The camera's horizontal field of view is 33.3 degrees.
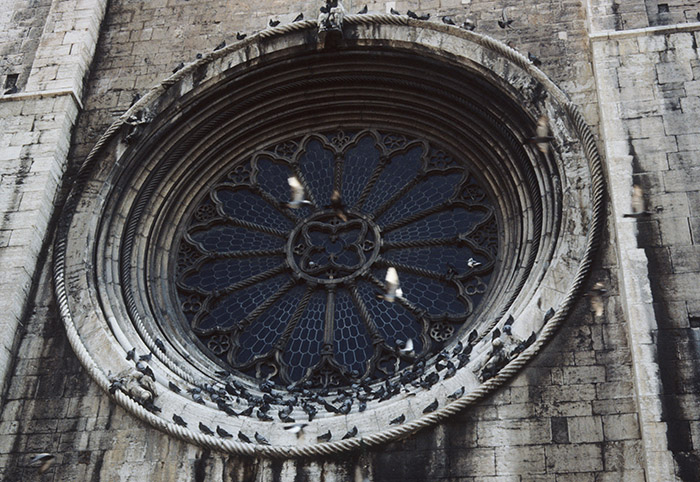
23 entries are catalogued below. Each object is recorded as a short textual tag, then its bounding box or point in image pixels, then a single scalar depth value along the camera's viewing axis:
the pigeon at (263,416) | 11.85
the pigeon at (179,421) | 11.74
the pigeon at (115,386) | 12.14
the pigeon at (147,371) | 12.24
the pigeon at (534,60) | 13.70
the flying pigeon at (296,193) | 14.67
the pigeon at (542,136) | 12.97
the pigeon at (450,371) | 11.66
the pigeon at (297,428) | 11.55
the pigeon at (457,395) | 11.33
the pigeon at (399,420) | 11.34
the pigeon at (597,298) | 11.66
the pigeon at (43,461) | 11.80
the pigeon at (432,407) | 11.33
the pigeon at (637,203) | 11.77
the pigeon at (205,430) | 11.63
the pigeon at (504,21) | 14.23
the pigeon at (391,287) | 13.70
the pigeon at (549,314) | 11.66
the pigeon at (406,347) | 12.93
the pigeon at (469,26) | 14.28
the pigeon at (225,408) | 11.91
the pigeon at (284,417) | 11.73
